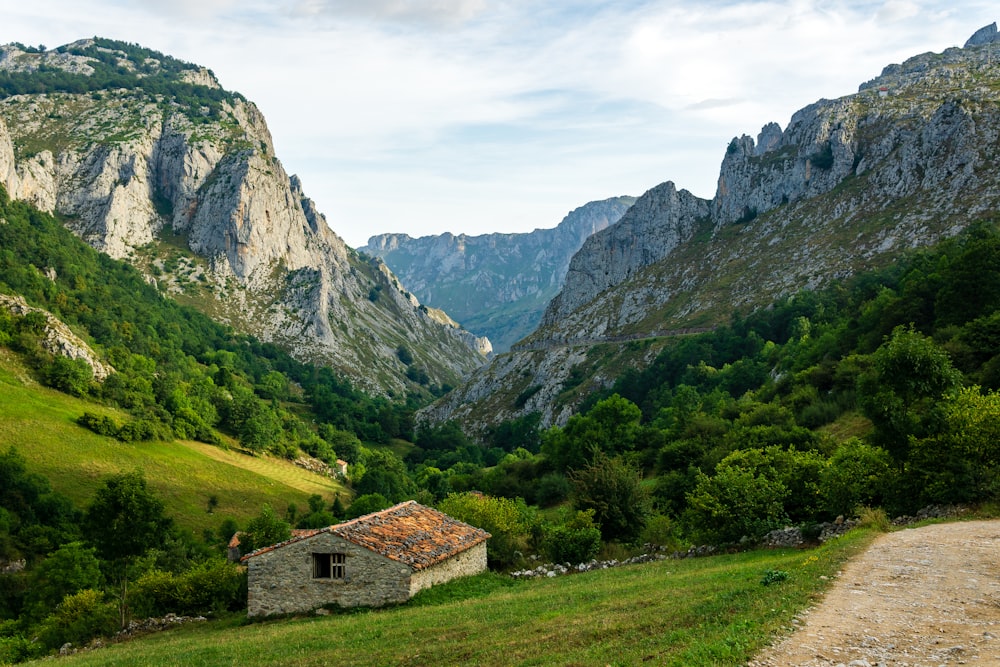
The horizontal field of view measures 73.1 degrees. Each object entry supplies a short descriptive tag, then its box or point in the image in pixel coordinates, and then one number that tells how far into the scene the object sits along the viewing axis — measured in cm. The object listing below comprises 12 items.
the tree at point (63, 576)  4391
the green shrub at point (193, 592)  3238
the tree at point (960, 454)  2402
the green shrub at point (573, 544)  3450
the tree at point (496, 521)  3641
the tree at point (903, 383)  2714
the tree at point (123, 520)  3578
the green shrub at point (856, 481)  2664
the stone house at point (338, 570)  2744
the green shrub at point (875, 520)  2341
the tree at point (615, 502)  3912
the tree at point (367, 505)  7007
